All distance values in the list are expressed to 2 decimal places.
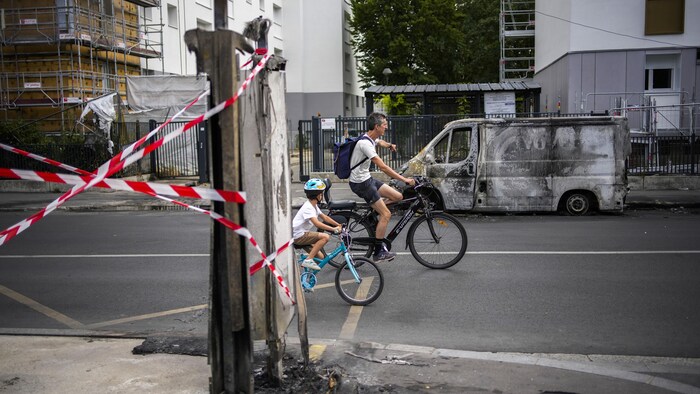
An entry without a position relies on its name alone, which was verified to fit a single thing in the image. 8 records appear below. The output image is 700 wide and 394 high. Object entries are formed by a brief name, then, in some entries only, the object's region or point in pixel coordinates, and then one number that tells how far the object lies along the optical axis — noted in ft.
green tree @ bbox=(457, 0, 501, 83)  158.79
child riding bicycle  22.50
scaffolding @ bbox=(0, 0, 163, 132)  78.79
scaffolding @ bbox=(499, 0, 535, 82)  120.16
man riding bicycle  26.81
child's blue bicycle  22.84
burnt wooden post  11.82
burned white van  44.37
